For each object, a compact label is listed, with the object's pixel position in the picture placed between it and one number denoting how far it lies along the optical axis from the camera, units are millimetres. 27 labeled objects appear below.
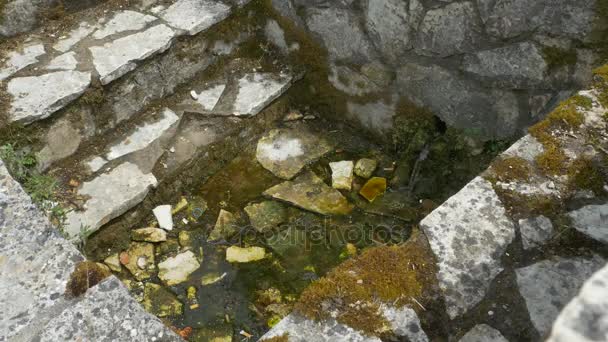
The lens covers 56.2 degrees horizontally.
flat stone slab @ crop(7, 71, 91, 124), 2924
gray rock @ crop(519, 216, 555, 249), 1760
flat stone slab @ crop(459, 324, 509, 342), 1579
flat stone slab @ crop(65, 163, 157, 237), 2889
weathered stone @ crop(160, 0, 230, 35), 3467
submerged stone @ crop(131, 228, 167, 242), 3111
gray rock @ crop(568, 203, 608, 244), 1751
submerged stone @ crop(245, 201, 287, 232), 3191
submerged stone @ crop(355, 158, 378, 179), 3436
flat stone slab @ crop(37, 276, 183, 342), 1741
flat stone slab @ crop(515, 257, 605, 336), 1603
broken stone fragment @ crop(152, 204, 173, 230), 3168
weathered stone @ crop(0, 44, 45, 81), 3137
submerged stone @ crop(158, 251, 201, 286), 2959
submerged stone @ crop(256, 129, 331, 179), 3512
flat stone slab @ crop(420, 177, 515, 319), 1666
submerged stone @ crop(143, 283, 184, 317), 2814
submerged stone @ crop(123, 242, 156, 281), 2982
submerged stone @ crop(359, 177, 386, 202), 3322
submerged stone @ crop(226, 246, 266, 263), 3035
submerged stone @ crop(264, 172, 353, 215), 3271
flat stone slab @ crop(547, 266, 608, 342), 761
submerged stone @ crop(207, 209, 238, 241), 3146
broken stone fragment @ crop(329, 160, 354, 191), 3383
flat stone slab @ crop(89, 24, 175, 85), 3154
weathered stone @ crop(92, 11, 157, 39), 3434
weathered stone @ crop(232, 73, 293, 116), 3529
